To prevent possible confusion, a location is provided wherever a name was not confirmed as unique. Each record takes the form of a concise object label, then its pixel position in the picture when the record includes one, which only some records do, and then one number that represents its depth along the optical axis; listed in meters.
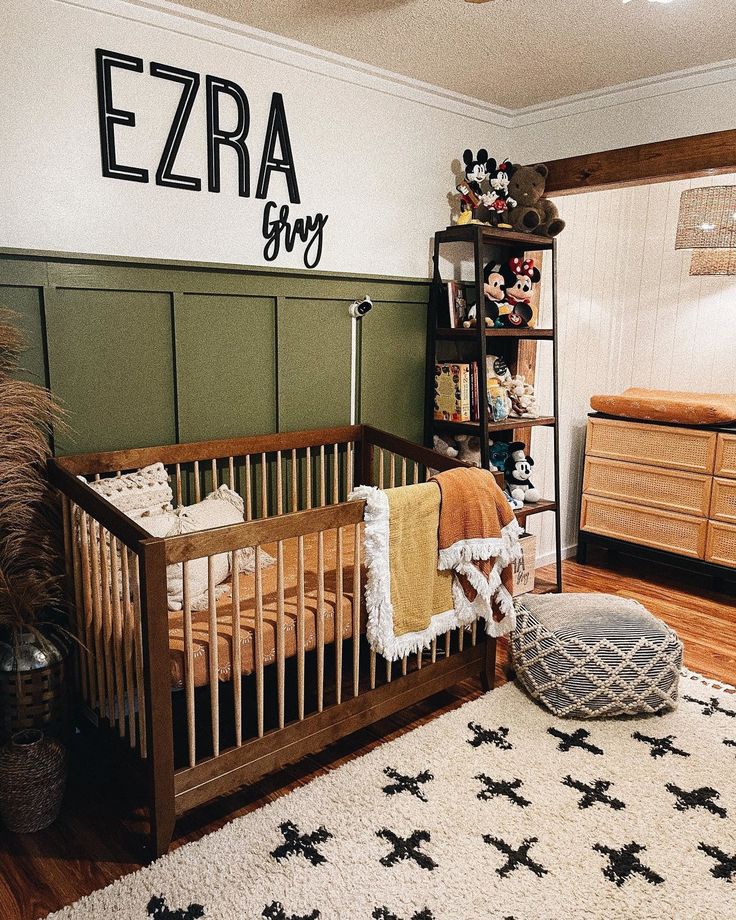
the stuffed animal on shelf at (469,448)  3.48
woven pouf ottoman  2.45
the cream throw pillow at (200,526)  2.17
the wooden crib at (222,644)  1.80
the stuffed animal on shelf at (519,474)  3.57
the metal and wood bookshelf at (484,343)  3.19
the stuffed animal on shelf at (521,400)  3.56
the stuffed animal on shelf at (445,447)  3.52
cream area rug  1.72
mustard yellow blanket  2.15
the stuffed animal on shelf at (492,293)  3.42
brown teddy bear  3.39
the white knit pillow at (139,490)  2.32
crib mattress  1.94
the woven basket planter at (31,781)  1.89
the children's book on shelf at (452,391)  3.33
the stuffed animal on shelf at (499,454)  3.59
